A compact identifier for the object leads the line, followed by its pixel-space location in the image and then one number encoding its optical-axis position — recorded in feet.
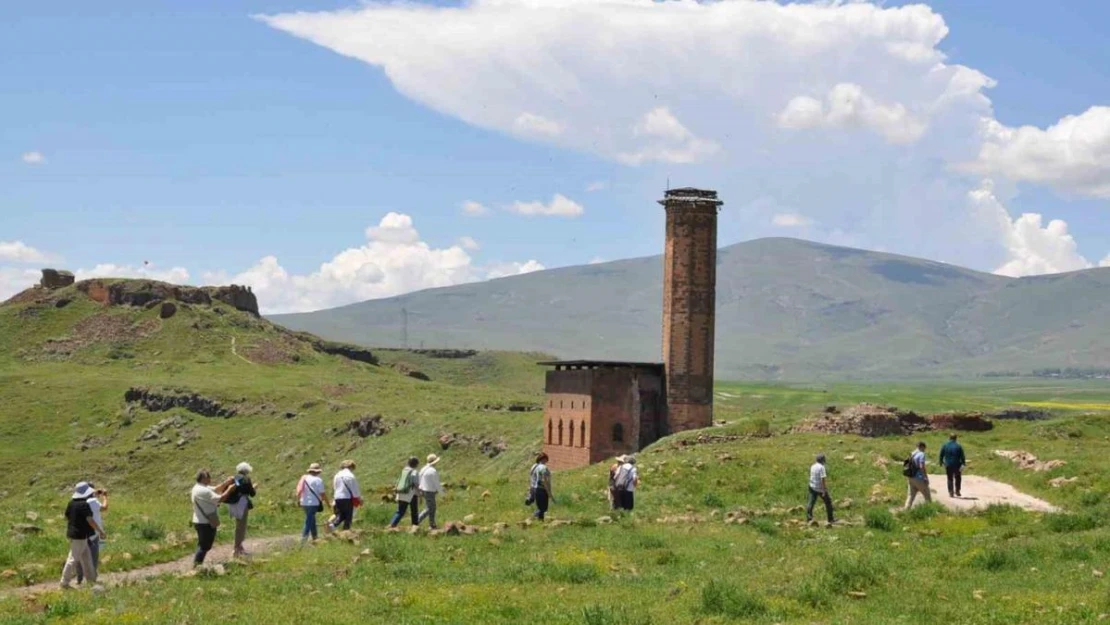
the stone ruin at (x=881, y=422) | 160.35
